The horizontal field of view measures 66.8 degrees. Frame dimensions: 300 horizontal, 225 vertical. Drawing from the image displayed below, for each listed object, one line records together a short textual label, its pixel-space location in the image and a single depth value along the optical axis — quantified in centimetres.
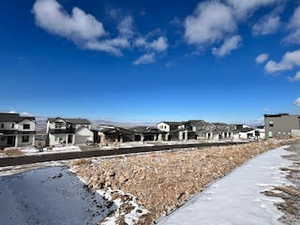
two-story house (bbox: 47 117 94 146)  3972
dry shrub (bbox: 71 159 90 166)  1937
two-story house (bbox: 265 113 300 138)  5191
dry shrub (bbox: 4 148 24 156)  2590
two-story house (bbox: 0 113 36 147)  3441
